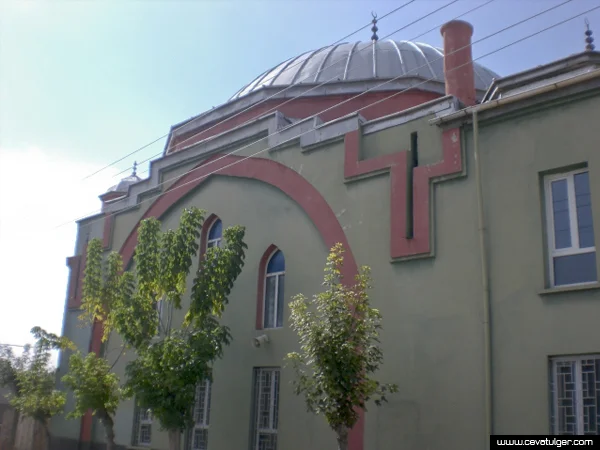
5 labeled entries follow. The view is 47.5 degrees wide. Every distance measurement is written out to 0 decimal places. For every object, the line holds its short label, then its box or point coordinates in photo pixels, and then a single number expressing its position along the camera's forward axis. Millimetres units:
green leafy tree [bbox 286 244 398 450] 9672
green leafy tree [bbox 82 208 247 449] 12039
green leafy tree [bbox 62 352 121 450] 13484
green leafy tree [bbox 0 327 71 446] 15562
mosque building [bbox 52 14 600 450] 9656
